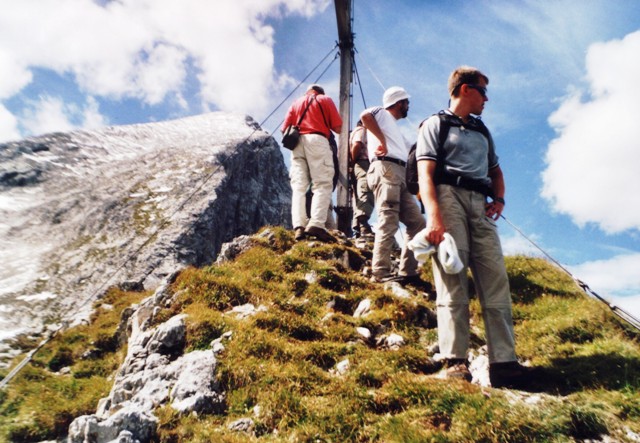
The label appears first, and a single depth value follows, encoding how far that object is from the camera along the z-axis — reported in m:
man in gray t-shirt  4.89
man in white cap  8.55
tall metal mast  13.53
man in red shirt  10.34
